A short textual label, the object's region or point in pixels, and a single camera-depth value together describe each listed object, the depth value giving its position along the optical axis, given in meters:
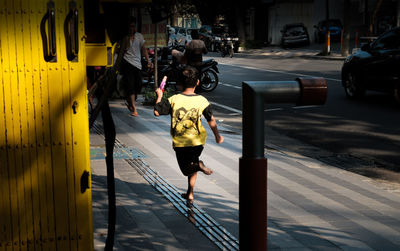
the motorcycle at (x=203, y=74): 17.27
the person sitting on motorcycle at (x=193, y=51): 11.16
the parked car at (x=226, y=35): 39.75
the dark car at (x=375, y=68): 13.95
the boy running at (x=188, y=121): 6.16
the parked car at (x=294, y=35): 43.53
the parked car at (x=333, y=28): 45.53
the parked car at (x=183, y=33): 44.59
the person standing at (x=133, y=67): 12.57
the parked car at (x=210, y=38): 43.14
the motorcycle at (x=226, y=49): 35.53
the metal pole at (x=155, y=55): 14.81
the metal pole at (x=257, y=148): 2.34
